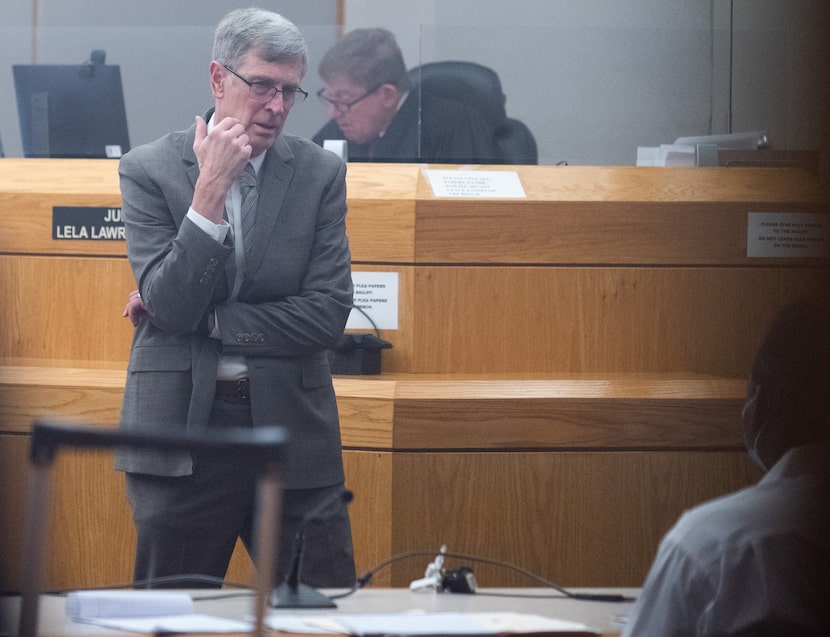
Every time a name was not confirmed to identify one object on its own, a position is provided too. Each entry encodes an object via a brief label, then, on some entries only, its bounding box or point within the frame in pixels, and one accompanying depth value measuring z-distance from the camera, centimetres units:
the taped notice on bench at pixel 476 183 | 1372
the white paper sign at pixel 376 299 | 1369
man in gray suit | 1276
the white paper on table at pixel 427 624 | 1005
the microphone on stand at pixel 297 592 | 1156
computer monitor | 1392
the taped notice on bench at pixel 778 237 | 1372
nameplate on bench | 1378
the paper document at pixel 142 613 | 998
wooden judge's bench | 1345
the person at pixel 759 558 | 993
